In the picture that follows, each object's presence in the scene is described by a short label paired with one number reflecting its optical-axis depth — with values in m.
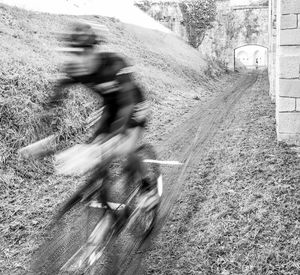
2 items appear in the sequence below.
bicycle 3.34
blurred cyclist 3.08
